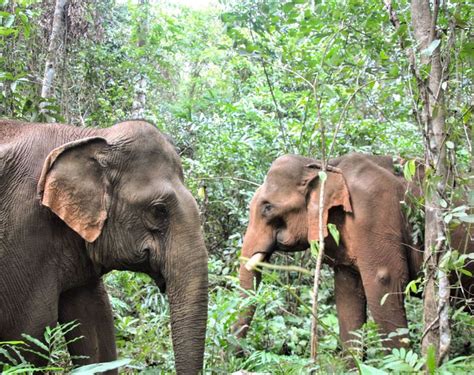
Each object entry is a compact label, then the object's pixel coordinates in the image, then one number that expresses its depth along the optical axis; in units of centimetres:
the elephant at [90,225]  367
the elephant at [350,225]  524
